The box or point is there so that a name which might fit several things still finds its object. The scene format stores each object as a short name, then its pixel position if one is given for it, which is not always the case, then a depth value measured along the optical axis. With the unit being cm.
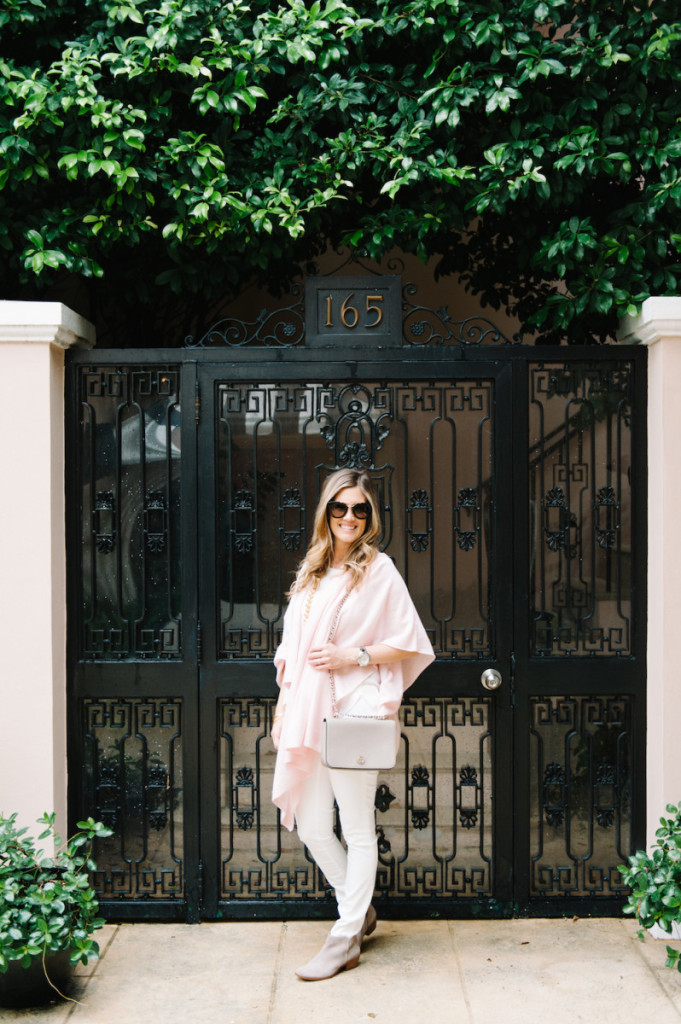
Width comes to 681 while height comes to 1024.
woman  359
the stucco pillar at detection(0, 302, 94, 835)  395
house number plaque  414
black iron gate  412
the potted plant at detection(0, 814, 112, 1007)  328
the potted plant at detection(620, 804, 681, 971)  341
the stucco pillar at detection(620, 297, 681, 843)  396
